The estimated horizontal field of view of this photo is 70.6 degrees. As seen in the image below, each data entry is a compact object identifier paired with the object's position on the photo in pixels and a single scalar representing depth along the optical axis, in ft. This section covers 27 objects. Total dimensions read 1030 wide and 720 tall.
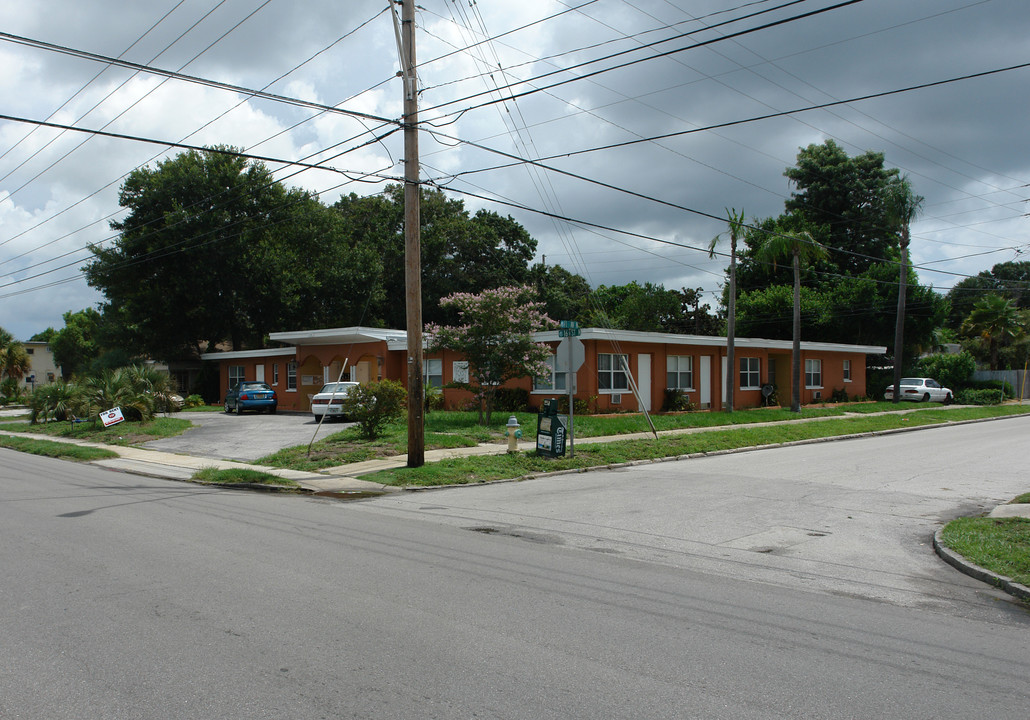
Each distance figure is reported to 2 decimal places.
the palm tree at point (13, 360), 207.41
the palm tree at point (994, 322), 164.45
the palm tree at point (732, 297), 96.48
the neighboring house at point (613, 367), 94.17
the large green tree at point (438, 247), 169.99
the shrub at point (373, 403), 65.51
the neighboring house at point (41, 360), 293.64
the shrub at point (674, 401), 101.45
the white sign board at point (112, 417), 86.74
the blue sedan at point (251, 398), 110.93
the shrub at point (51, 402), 103.55
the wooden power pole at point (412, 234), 50.70
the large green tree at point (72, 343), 256.97
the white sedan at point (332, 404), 89.20
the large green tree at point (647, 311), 182.39
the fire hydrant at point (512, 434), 57.21
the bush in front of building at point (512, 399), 94.63
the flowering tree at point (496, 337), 73.97
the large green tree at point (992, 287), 241.55
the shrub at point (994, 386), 152.12
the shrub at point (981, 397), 137.18
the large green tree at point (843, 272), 152.15
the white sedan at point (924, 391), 139.44
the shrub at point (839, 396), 131.64
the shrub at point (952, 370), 157.79
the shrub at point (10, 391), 196.13
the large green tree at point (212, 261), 140.77
